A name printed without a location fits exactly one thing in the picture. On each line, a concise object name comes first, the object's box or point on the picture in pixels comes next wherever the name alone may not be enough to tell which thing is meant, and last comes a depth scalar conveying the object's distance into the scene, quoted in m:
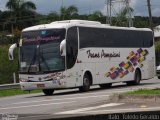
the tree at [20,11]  85.94
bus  25.42
